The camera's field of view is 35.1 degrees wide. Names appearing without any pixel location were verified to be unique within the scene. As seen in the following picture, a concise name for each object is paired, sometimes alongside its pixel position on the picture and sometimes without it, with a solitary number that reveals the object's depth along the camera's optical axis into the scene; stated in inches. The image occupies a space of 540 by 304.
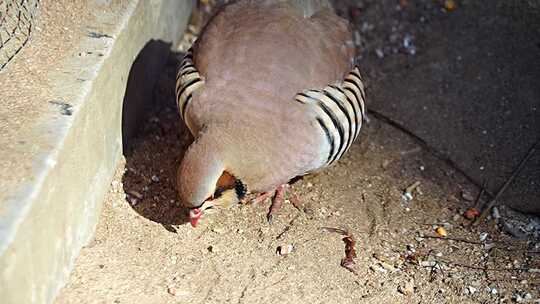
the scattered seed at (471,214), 163.6
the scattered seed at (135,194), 156.6
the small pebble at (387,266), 147.1
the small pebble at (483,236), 157.2
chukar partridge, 140.7
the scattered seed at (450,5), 213.8
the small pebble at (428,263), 149.0
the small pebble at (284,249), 148.5
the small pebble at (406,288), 142.6
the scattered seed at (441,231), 157.2
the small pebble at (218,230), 152.2
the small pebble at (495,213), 164.8
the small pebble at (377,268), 146.7
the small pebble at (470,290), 143.7
